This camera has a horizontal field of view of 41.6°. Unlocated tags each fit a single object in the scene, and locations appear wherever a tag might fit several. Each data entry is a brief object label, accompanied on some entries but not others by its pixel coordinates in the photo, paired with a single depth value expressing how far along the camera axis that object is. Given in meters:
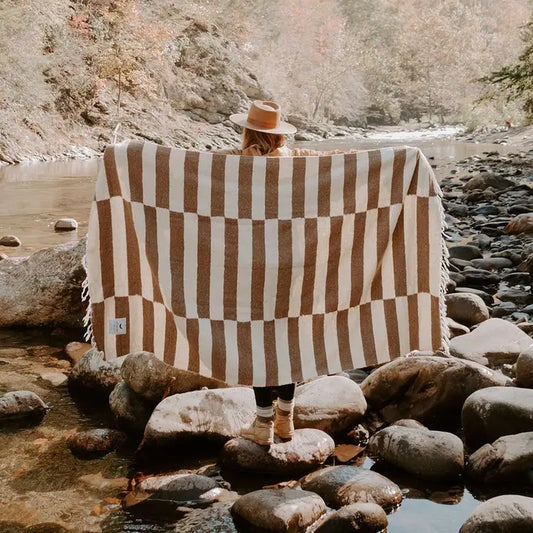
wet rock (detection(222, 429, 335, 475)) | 3.60
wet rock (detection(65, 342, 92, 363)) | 5.40
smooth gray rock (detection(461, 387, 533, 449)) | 3.64
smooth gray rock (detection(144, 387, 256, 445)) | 3.82
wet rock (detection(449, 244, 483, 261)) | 8.62
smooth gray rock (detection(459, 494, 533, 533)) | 2.77
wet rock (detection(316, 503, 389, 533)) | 2.97
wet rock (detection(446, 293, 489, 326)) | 5.90
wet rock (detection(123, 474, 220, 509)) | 3.36
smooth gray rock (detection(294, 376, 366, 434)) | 3.98
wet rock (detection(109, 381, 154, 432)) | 4.16
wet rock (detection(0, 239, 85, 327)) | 6.05
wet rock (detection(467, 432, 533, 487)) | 3.36
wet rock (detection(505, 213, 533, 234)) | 10.25
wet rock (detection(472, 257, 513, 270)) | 8.20
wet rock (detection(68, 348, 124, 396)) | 4.64
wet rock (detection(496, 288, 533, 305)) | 6.78
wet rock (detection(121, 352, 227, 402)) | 4.30
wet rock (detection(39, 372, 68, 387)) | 4.88
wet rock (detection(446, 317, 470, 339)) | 5.53
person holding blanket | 3.54
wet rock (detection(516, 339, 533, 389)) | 4.18
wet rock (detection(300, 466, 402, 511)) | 3.24
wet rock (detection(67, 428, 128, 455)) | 3.89
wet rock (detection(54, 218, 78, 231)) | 10.95
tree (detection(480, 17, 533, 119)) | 13.04
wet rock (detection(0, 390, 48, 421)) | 4.24
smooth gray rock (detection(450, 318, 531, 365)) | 4.87
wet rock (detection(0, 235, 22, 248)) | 9.45
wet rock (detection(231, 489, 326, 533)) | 2.99
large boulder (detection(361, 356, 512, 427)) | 4.11
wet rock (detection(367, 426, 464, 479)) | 3.49
